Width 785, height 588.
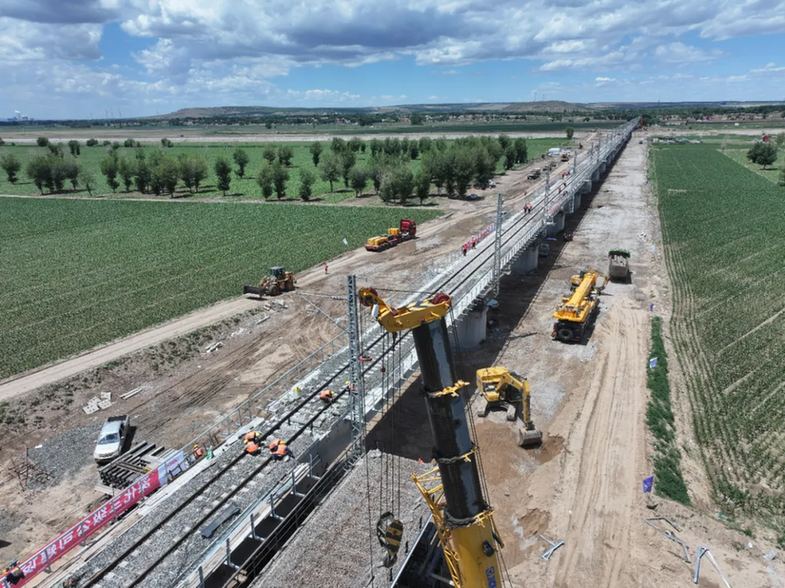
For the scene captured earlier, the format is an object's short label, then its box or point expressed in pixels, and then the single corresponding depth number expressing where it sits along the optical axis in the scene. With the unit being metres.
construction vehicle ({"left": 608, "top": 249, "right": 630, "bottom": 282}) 48.38
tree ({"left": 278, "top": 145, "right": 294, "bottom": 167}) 138.11
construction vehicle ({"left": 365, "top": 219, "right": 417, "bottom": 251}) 60.94
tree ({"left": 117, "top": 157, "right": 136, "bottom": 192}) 110.81
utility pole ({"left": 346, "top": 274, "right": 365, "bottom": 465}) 17.86
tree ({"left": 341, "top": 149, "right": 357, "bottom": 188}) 106.72
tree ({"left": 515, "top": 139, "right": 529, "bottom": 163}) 136.09
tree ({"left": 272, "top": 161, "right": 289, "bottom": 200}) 95.19
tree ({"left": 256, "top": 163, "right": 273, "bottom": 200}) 95.38
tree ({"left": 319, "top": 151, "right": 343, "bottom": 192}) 104.25
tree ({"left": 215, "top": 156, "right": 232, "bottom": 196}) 103.44
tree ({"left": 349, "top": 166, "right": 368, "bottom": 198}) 94.86
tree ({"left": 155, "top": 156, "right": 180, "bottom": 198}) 105.94
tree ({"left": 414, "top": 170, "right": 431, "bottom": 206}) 88.75
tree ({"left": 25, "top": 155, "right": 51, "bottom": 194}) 110.19
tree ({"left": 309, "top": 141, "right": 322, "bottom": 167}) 143.00
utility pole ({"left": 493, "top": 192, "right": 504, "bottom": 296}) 36.28
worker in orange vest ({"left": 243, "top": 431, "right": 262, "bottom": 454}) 20.73
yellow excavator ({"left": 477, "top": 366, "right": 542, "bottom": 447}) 28.33
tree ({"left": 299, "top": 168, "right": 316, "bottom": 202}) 94.38
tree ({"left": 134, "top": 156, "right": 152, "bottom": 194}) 108.75
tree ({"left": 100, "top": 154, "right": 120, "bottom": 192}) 113.69
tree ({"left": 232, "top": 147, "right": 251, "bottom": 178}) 128.12
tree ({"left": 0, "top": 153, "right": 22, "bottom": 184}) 127.00
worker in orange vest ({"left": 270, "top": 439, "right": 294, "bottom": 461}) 20.39
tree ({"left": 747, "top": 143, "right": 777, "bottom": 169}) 120.25
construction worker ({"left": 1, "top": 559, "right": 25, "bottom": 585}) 16.55
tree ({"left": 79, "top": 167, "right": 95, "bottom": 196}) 110.81
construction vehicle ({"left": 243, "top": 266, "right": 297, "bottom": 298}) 45.78
